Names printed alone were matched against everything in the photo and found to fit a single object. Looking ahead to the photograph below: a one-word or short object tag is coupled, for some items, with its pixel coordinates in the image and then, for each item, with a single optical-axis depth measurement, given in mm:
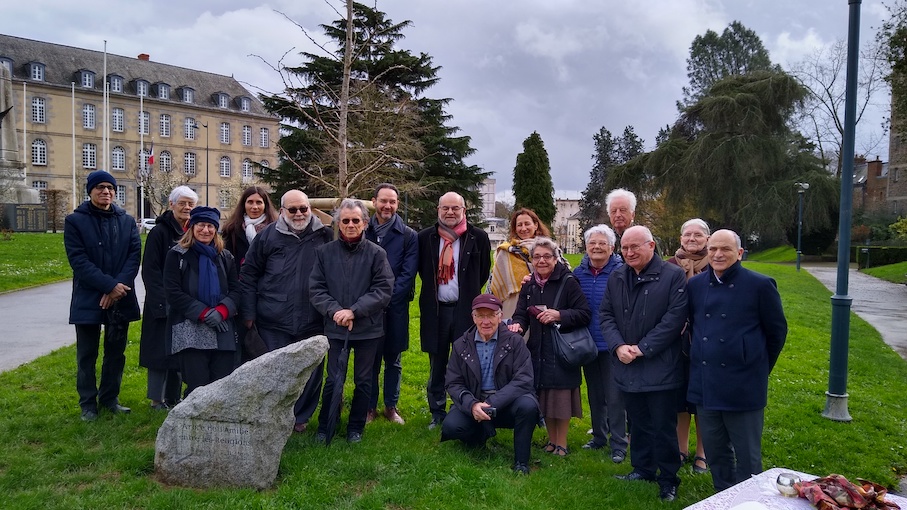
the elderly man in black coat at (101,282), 5711
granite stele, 4520
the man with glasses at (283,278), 5512
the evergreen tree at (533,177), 35438
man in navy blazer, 4223
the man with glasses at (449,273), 5996
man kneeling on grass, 5105
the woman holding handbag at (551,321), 5352
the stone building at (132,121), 58750
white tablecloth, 3213
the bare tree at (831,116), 38438
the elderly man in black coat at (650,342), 4652
